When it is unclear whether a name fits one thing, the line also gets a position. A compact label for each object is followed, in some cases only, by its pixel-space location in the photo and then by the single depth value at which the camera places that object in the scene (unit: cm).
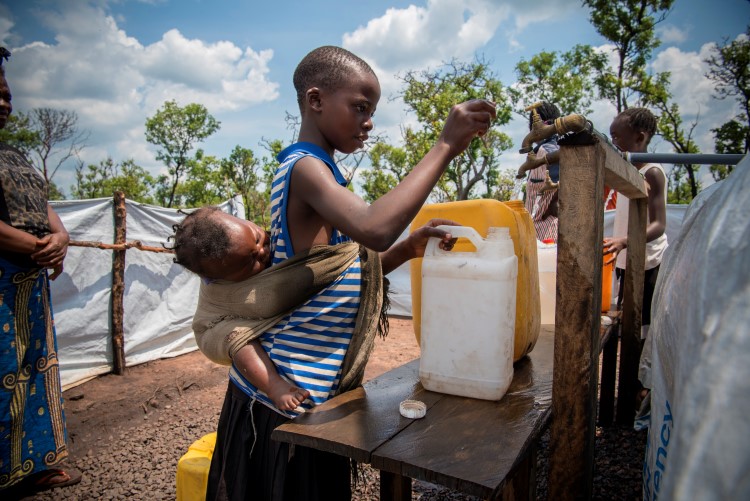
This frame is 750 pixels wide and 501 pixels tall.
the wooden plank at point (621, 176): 119
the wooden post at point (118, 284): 437
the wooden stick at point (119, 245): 389
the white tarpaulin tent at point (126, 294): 408
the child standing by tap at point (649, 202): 255
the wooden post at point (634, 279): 236
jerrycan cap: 107
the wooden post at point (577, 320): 98
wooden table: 84
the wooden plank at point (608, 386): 281
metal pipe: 174
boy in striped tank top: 116
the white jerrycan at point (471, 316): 115
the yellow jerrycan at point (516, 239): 148
